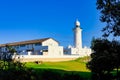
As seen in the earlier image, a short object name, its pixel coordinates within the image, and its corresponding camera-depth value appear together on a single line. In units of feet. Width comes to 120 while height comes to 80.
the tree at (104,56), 45.10
